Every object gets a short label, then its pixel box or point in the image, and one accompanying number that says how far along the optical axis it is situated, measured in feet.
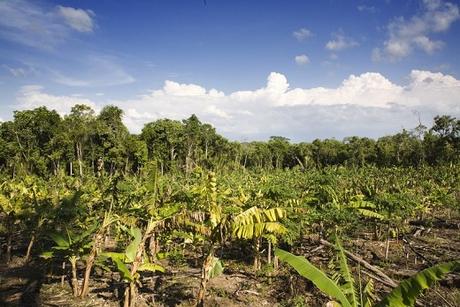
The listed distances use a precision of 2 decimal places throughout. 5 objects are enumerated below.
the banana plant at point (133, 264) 25.38
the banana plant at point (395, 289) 12.17
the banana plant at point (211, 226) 25.48
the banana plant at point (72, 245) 28.96
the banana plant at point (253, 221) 24.47
